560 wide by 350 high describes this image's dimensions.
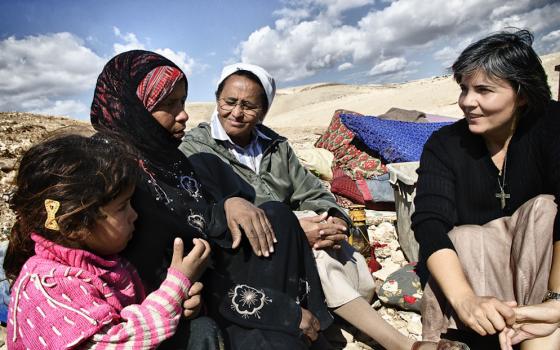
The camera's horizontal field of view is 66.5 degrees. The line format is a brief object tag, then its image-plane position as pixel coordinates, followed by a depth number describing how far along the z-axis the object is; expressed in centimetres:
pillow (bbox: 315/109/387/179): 478
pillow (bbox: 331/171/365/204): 426
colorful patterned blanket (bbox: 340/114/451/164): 466
